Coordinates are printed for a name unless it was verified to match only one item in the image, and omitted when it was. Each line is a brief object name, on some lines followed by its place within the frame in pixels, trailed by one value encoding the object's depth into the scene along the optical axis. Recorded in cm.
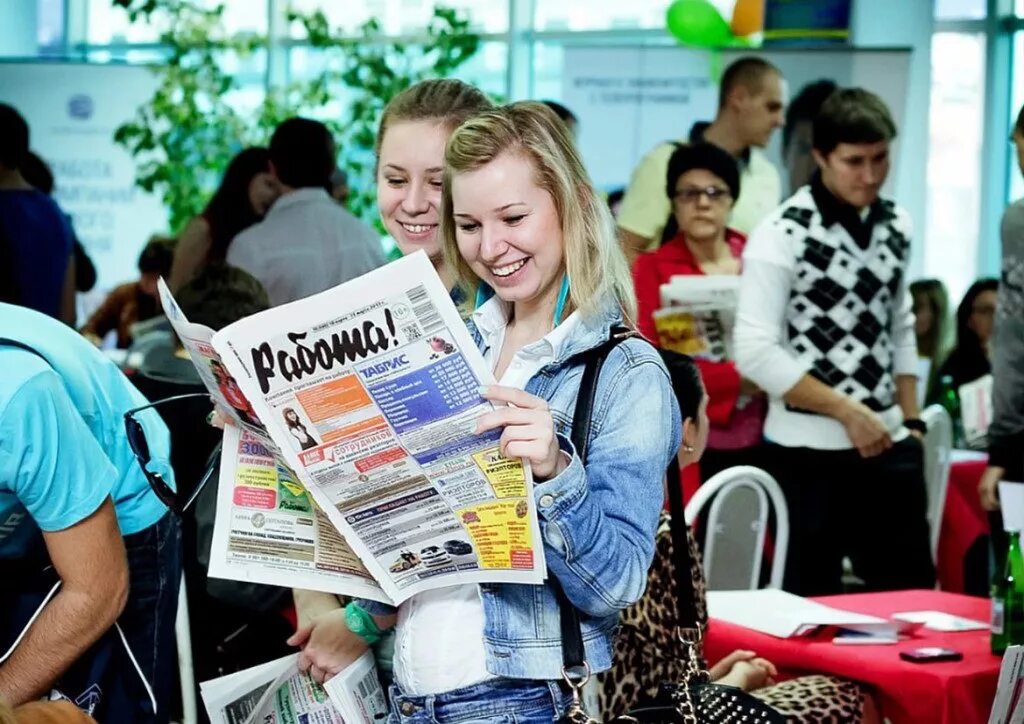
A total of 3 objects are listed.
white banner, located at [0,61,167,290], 906
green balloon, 901
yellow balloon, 892
